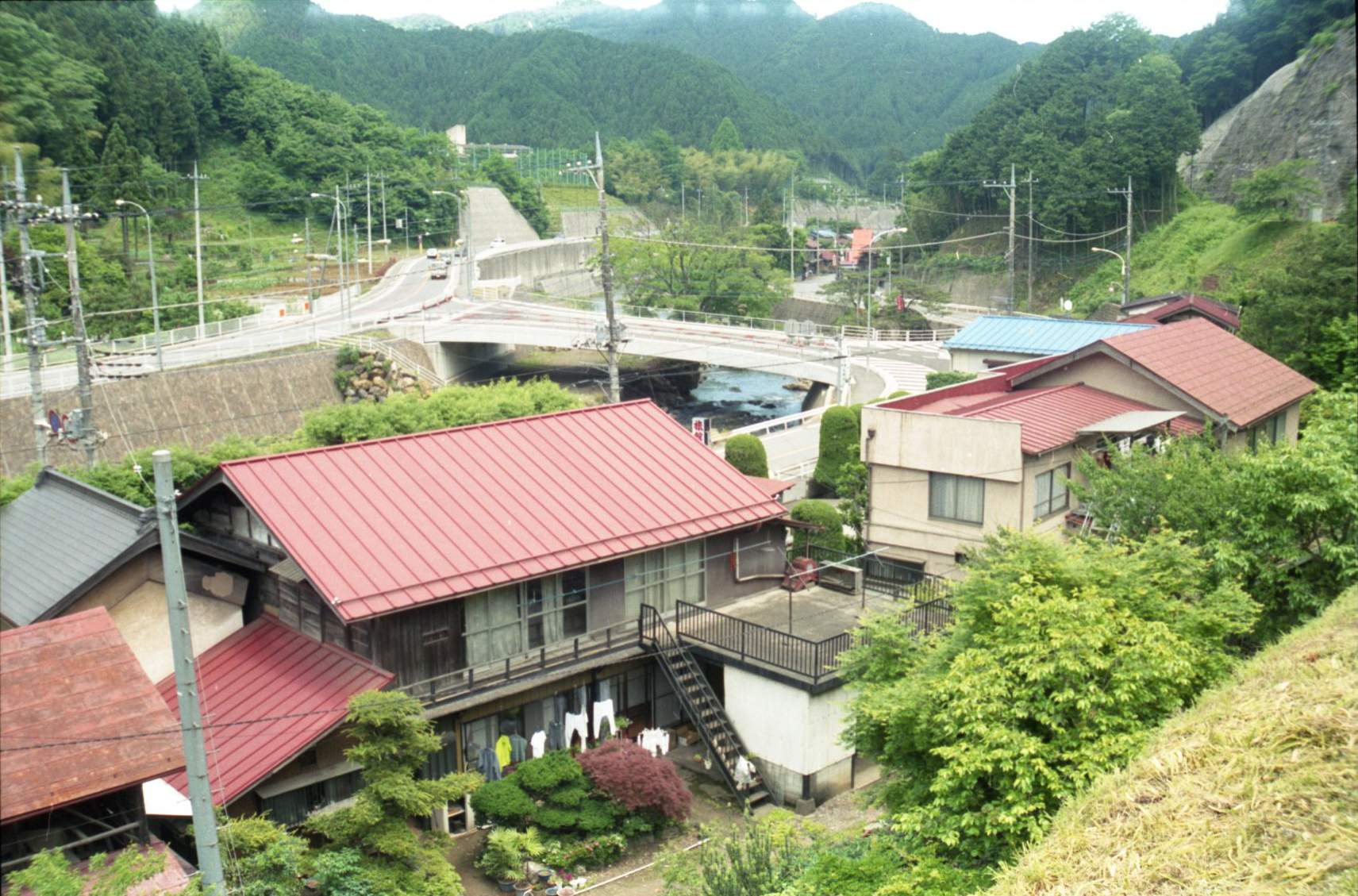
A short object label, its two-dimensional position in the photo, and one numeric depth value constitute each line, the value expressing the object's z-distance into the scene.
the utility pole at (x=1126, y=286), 51.44
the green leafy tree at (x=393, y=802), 12.55
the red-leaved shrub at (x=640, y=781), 14.95
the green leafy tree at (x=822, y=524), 23.28
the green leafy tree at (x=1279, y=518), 14.25
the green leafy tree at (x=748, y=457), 29.62
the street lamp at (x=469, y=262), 68.75
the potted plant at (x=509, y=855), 14.03
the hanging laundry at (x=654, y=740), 17.45
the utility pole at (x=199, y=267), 46.02
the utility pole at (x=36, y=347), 24.33
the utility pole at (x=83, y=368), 25.30
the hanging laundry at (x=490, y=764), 16.27
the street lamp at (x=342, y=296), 56.84
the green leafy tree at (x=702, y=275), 67.06
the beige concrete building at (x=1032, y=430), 21.41
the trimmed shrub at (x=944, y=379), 35.22
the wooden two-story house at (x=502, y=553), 15.58
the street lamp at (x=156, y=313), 42.47
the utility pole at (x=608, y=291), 29.39
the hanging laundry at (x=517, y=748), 16.64
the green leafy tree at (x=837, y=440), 30.88
